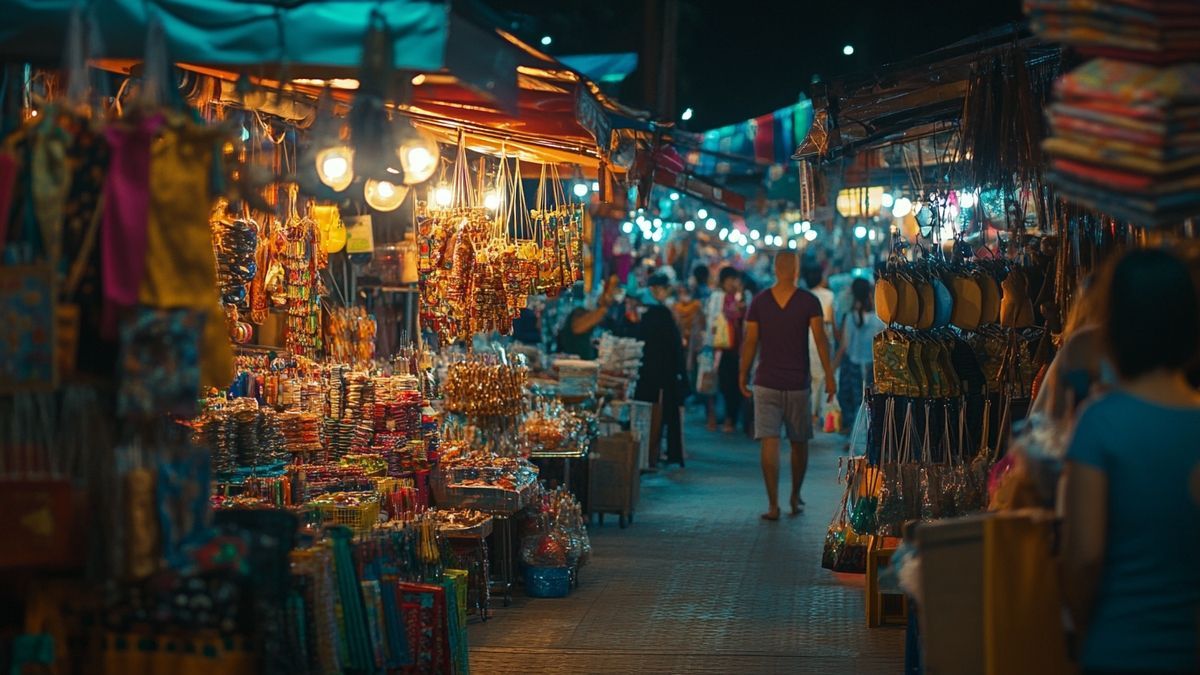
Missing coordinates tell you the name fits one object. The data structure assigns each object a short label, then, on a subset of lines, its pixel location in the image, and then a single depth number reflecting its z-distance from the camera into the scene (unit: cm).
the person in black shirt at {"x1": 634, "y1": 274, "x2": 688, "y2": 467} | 1461
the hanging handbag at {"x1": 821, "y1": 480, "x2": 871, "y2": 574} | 915
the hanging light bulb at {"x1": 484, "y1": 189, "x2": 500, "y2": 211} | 1020
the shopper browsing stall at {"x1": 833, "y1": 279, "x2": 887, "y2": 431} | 1714
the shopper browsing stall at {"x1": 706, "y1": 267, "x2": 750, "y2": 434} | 1870
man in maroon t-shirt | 1154
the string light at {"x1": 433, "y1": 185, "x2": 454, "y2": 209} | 980
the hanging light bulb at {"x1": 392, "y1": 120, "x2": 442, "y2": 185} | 750
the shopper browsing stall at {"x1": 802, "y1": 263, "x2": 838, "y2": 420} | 1620
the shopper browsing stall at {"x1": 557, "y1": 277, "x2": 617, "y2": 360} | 1410
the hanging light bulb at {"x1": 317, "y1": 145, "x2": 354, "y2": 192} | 578
